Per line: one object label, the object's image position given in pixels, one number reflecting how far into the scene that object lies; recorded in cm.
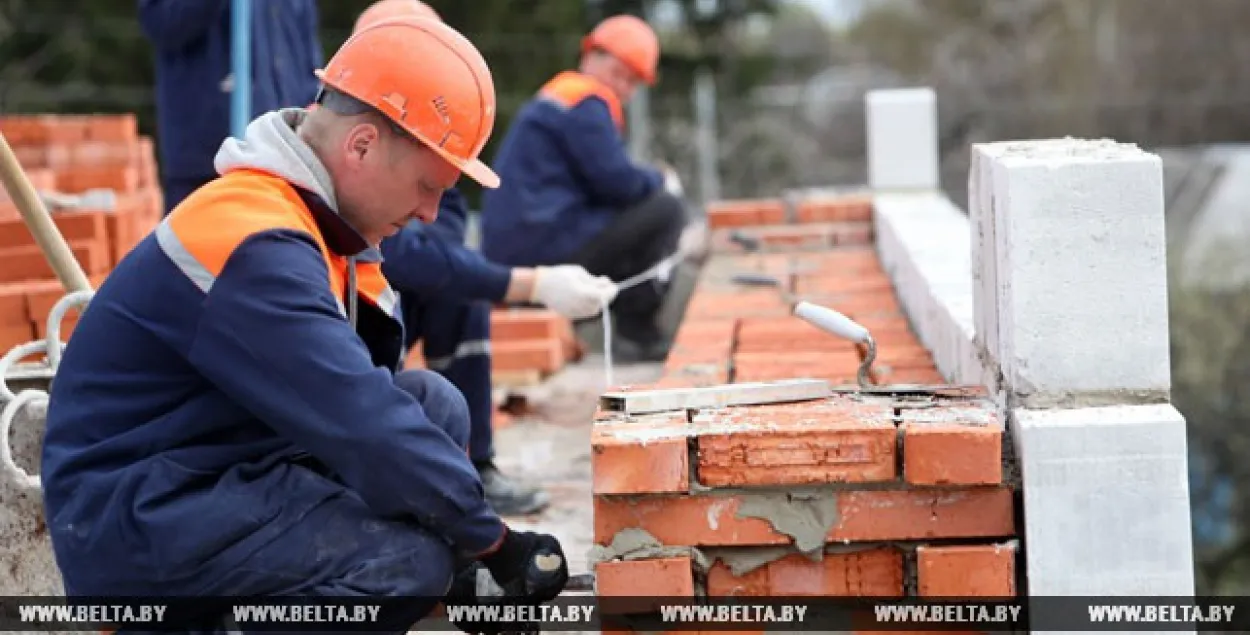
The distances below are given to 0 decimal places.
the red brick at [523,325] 714
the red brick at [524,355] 705
